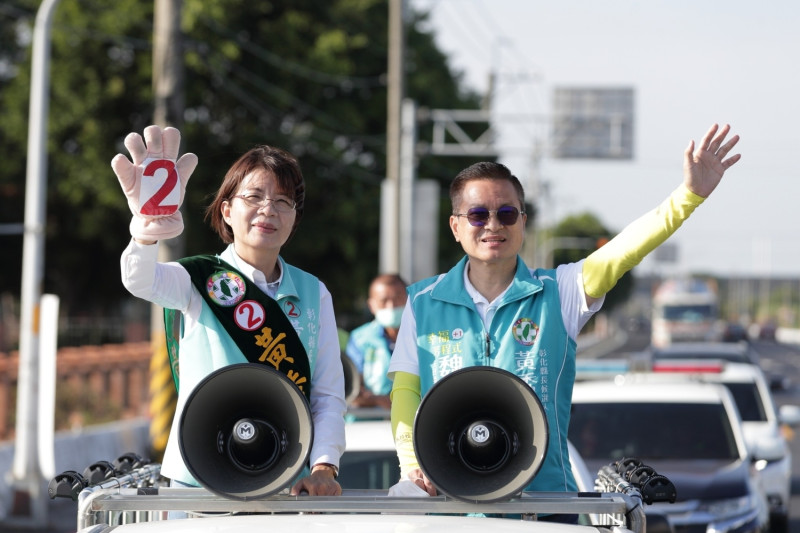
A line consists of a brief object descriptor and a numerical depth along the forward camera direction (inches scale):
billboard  1526.8
